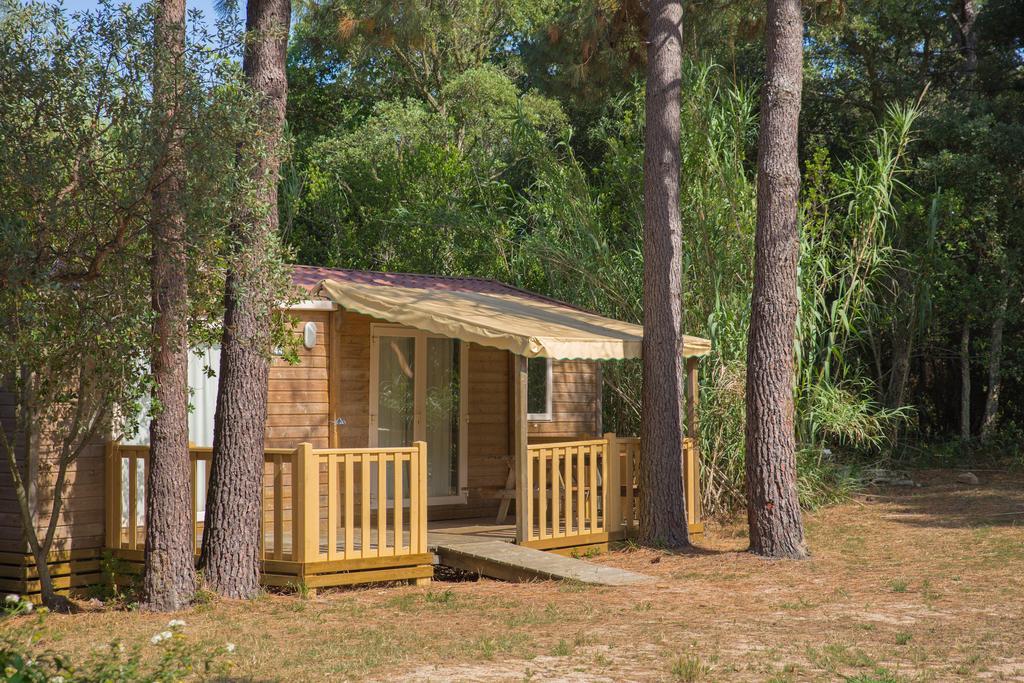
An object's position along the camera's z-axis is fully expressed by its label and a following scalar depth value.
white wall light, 9.84
